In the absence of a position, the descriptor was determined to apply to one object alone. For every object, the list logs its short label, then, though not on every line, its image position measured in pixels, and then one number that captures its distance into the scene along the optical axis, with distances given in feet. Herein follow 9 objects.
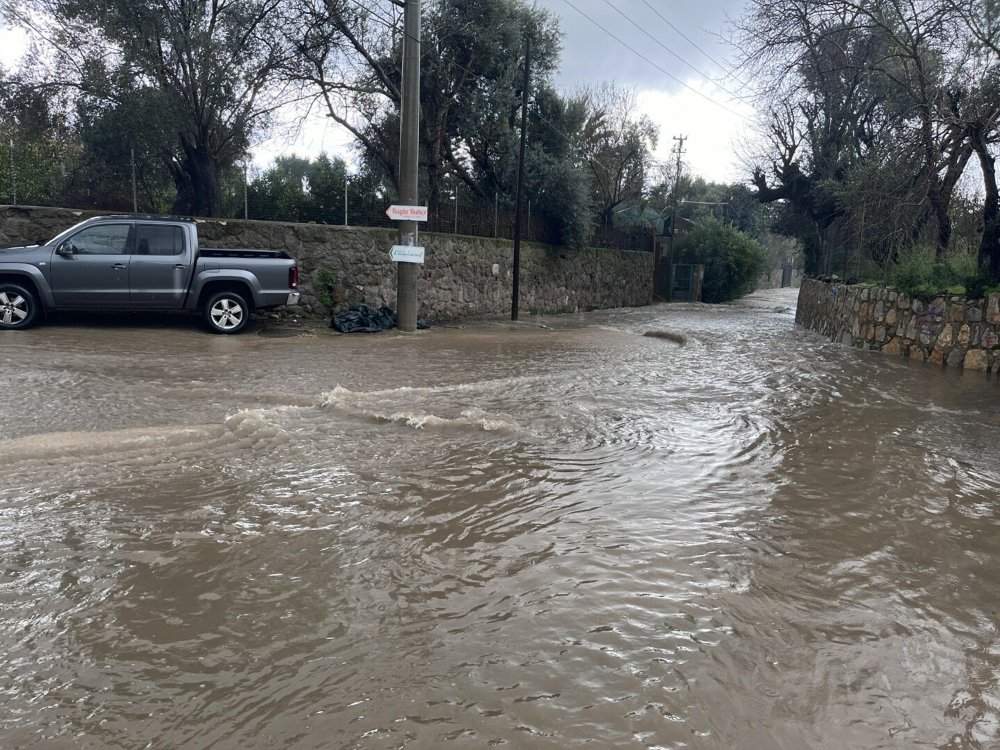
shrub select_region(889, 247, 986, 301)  38.60
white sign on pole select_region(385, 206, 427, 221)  46.06
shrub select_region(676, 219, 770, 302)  130.82
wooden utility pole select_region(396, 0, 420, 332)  45.78
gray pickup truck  35.45
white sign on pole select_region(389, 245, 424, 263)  46.60
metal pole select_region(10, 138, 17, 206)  42.09
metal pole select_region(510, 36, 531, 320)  65.64
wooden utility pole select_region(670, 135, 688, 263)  127.44
